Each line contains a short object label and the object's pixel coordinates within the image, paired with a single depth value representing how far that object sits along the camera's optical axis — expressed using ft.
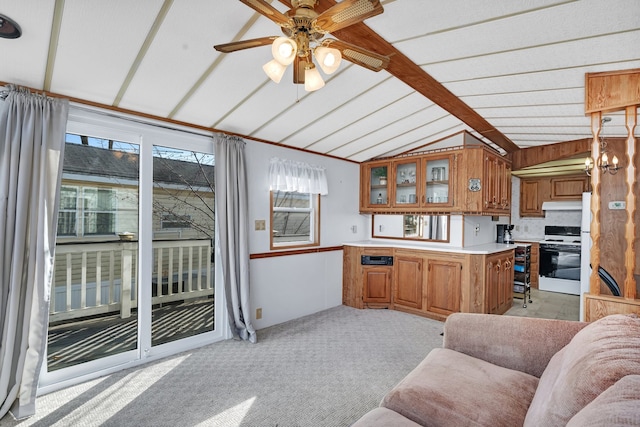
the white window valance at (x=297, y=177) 12.42
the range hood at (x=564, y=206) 18.83
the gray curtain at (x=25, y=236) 6.87
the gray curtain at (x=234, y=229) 10.46
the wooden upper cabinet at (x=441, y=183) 13.23
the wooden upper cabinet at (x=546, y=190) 19.17
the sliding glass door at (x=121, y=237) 8.52
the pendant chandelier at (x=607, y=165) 11.18
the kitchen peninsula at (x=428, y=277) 12.58
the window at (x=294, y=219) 13.10
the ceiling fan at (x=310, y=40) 4.41
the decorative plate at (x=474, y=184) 13.06
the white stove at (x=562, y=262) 17.80
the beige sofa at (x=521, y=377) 3.25
